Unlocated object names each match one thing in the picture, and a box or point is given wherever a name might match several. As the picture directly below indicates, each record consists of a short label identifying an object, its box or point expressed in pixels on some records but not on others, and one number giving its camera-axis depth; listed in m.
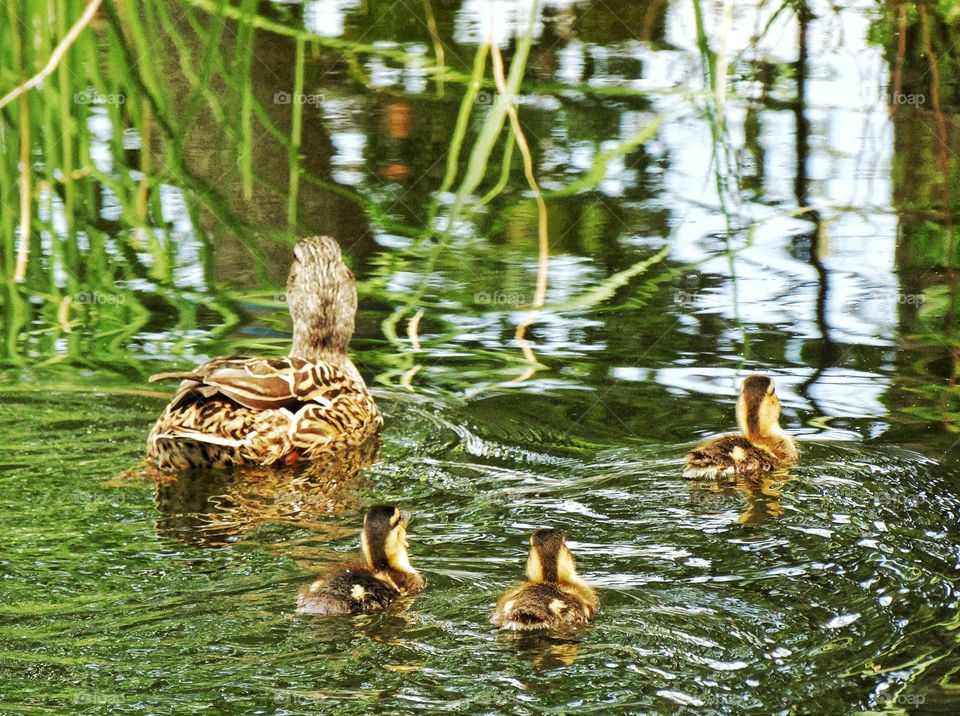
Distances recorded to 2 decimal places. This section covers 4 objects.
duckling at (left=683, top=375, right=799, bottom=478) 13.26
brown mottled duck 14.46
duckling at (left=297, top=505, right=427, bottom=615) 10.62
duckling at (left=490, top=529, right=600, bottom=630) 10.17
